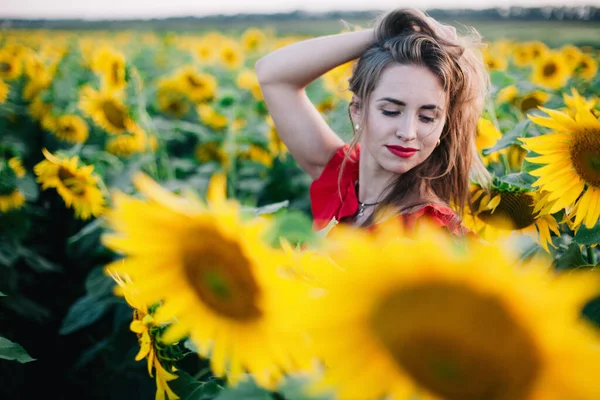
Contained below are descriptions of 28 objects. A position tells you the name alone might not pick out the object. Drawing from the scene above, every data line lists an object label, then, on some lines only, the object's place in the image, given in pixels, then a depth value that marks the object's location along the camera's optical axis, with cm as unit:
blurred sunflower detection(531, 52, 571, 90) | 427
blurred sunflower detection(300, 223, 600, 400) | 40
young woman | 137
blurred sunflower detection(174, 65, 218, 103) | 417
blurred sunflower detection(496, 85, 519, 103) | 334
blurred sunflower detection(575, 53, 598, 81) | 429
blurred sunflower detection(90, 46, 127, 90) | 314
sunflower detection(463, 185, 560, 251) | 142
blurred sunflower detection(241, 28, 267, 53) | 654
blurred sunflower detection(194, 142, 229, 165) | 389
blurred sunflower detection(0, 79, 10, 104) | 411
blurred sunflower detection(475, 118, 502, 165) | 183
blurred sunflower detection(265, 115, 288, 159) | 344
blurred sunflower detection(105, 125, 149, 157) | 350
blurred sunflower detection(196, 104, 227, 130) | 401
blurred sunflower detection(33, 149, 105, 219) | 212
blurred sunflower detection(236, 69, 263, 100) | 433
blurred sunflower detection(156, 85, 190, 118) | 447
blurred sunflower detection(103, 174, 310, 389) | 49
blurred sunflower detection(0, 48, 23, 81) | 529
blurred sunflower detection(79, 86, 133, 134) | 307
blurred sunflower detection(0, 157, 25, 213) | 236
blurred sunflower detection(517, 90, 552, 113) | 299
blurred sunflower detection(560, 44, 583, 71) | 459
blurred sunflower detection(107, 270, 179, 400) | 86
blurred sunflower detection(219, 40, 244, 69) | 588
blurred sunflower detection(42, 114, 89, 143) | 388
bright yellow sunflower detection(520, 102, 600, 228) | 117
